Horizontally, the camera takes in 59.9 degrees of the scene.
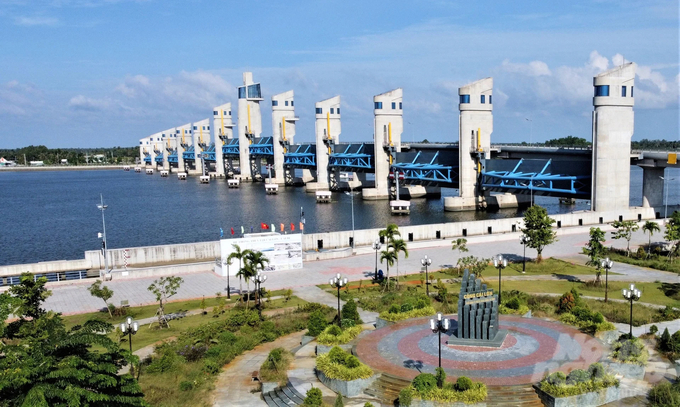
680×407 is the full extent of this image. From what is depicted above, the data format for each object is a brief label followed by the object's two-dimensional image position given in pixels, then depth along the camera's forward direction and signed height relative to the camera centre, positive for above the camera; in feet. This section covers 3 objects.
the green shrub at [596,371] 73.87 -28.15
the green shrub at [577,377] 72.74 -28.31
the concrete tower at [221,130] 632.79 +29.21
